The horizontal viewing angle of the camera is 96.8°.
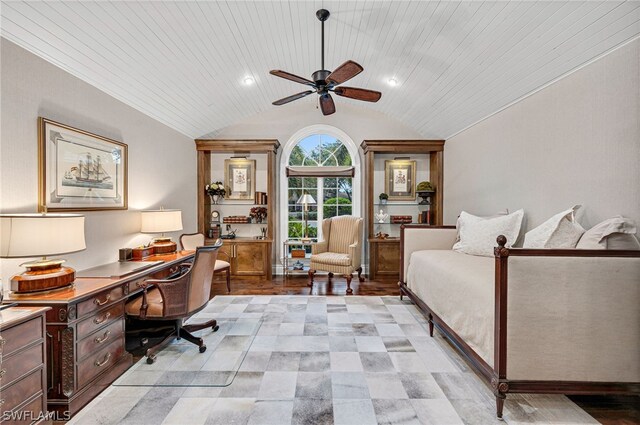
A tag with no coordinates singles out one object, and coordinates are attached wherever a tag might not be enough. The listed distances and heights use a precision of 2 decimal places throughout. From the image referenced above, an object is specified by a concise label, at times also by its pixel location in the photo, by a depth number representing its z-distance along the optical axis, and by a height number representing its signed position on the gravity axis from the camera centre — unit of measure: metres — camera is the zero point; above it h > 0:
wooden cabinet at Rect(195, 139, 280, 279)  4.91 +0.08
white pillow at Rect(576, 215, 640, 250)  1.92 -0.16
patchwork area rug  1.73 -1.24
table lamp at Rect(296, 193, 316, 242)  5.05 +0.15
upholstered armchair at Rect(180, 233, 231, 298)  4.12 -0.48
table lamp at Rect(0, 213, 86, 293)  1.69 -0.20
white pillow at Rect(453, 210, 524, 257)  2.88 -0.22
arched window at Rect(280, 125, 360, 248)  5.38 +0.65
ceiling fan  2.49 +1.25
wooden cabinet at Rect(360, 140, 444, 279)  4.94 +0.32
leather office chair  2.29 -0.74
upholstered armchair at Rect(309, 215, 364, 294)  4.34 -0.62
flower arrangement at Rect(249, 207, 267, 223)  5.12 -0.03
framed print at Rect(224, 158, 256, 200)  5.27 +0.62
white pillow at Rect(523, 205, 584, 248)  2.14 -0.16
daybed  1.61 -0.63
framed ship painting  2.26 +0.38
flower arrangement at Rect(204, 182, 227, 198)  4.97 +0.39
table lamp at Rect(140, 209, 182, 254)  3.35 -0.16
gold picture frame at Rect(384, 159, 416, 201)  5.29 +0.63
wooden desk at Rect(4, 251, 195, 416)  1.74 -0.84
